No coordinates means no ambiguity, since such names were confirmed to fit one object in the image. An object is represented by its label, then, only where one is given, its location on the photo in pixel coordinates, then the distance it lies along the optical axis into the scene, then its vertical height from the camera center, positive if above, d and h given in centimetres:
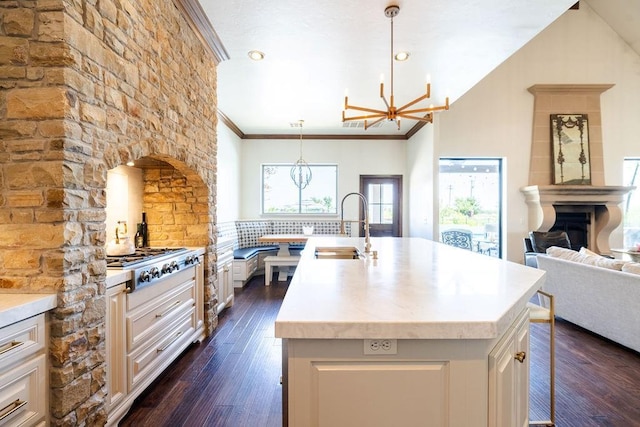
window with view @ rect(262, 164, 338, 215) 684 +55
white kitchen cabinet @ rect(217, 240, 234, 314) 357 -73
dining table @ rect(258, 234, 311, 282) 511 -45
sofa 259 -77
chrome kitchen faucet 224 -14
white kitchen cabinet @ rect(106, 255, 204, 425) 175 -81
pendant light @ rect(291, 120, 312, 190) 659 +94
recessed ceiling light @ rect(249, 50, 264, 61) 322 +178
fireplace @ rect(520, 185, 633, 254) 551 +11
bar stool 167 -63
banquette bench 494 -37
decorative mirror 573 +129
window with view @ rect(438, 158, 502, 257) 614 +31
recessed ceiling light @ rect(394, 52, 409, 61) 322 +174
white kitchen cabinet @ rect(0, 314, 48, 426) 115 -64
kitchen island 93 -48
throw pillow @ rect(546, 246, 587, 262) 320 -46
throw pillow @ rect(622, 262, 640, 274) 260 -49
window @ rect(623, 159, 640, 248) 598 +10
